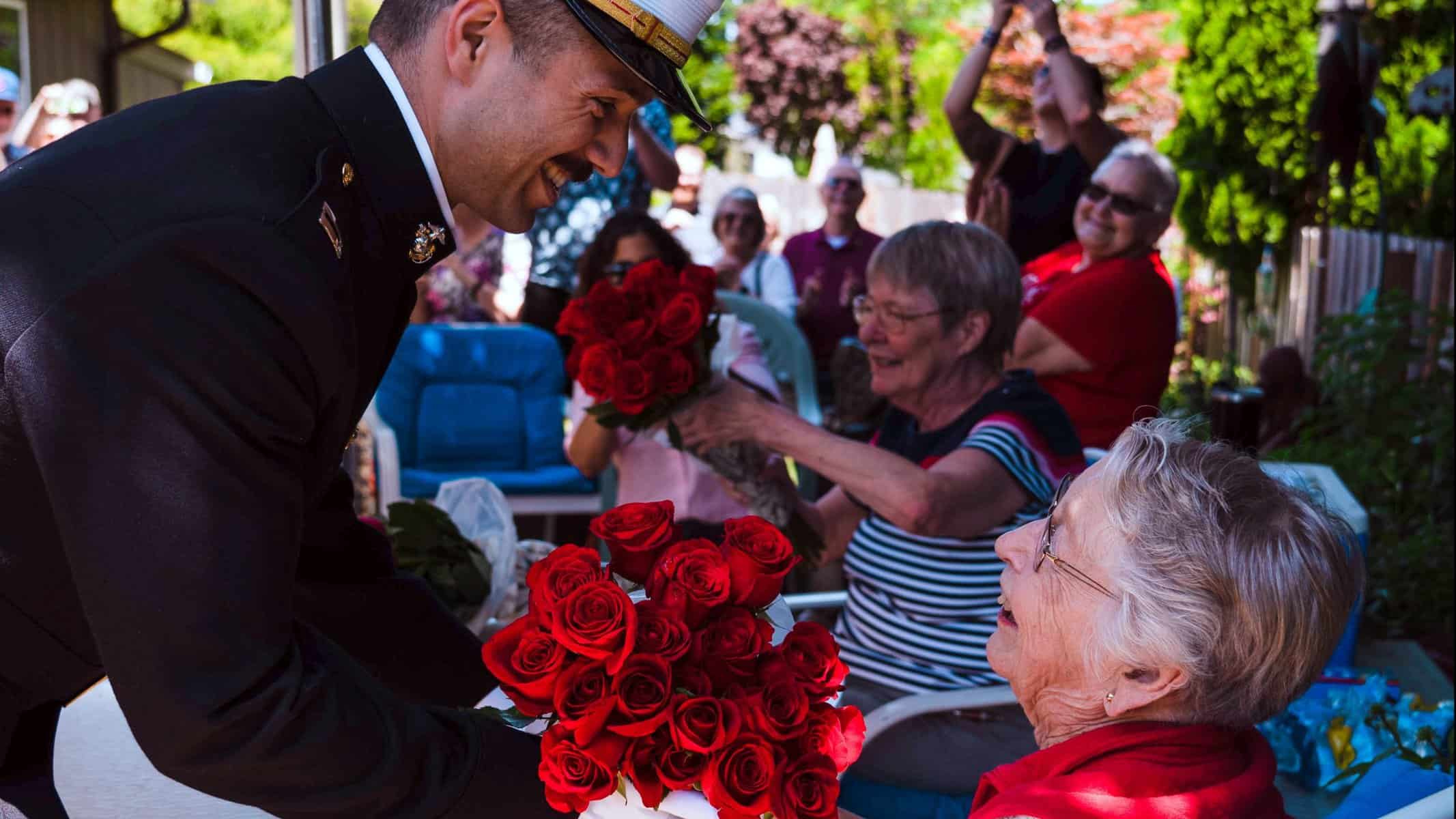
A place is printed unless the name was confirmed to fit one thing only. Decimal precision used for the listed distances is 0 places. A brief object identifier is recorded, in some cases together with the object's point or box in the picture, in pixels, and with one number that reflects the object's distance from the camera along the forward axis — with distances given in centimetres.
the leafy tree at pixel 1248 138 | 1052
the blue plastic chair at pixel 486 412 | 618
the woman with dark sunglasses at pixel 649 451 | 377
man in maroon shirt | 629
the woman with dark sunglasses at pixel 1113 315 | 406
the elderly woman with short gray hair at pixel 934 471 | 259
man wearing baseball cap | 632
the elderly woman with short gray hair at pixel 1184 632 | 158
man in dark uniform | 114
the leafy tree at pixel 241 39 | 2320
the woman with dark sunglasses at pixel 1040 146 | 491
